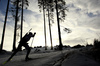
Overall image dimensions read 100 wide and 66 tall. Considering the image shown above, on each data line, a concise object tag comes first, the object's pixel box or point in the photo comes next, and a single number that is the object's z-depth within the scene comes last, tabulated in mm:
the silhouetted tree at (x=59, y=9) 13453
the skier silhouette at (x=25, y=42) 3737
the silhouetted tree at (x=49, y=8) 16723
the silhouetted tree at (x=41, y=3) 18003
